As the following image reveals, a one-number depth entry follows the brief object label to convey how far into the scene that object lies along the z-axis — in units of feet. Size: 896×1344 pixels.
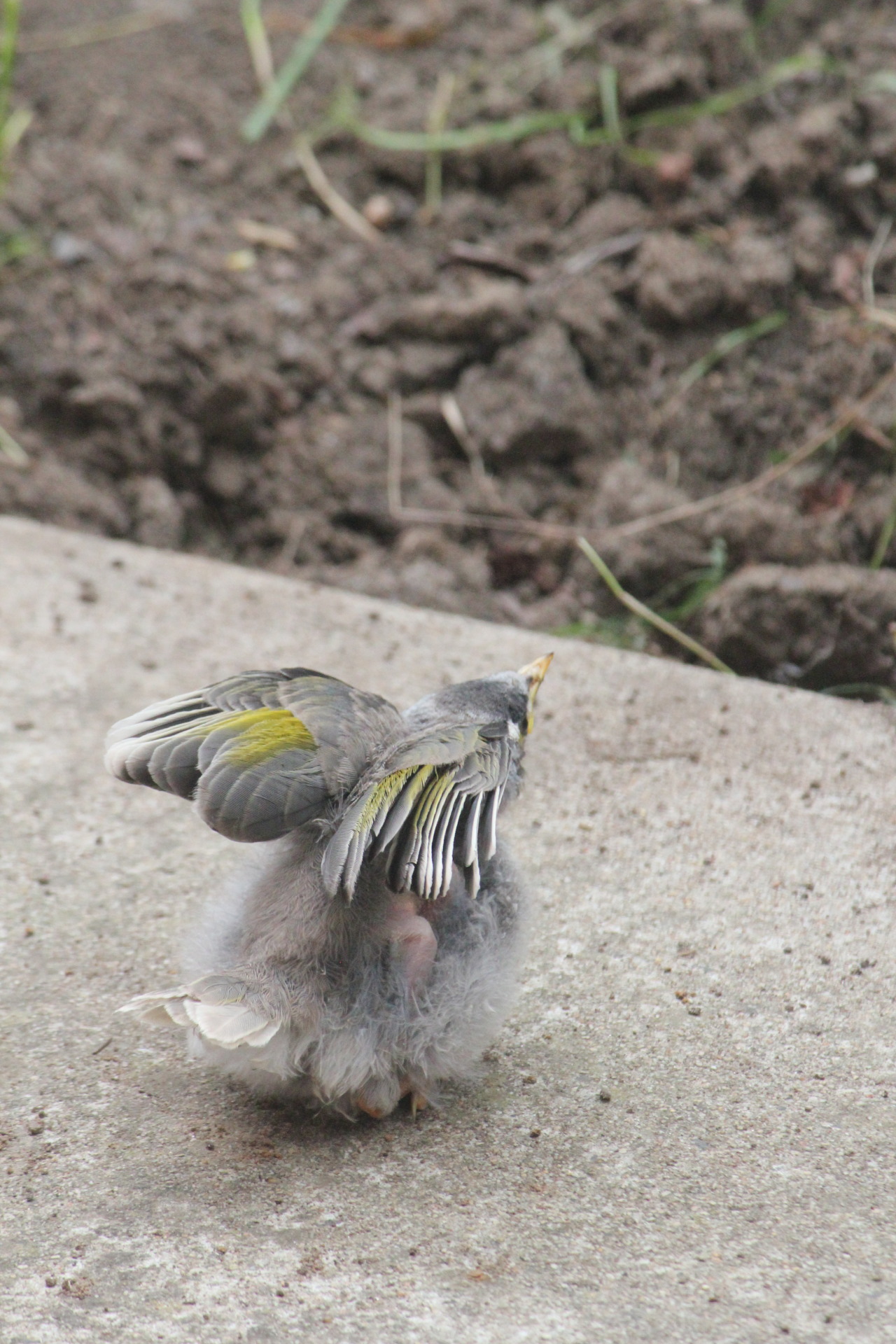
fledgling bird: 12.82
